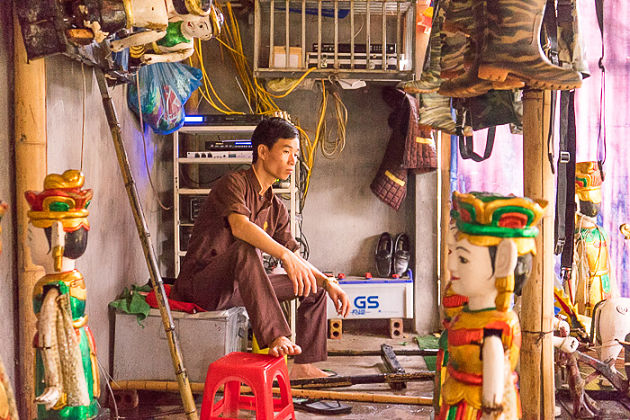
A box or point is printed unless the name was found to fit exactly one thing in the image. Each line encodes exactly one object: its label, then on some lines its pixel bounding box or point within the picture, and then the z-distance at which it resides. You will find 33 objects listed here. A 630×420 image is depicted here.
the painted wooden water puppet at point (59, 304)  1.72
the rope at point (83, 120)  2.77
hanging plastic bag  3.66
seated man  2.72
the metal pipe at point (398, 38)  4.48
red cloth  3.20
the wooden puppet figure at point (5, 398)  1.55
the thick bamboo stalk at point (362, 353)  3.78
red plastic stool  2.40
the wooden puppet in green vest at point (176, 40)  2.27
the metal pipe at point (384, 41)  4.38
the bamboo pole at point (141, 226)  2.65
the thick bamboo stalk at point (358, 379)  3.04
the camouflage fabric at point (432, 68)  2.68
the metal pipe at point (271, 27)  4.39
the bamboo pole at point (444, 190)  4.84
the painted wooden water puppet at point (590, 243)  3.71
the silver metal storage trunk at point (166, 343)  3.18
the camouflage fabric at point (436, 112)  3.39
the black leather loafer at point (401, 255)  4.96
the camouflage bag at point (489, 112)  2.87
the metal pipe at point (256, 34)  4.48
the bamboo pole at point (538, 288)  2.23
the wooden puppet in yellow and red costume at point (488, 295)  1.56
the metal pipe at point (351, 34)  4.43
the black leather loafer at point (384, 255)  4.96
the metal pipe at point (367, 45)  4.41
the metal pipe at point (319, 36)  4.35
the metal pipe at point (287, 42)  4.42
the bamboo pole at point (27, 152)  2.18
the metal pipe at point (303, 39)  4.38
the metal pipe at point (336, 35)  4.39
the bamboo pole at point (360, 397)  2.84
